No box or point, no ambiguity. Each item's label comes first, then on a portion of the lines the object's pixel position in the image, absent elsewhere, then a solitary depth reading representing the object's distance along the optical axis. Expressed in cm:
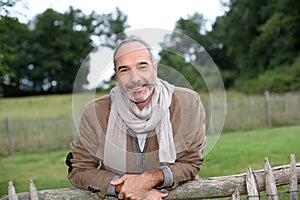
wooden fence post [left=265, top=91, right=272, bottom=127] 1798
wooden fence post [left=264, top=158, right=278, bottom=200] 335
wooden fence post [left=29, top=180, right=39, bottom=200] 314
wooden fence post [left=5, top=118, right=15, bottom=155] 1625
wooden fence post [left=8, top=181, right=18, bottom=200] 314
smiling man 274
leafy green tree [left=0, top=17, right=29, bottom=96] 4197
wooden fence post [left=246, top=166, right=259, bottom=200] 326
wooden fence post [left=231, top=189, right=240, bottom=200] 326
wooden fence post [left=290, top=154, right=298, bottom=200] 354
